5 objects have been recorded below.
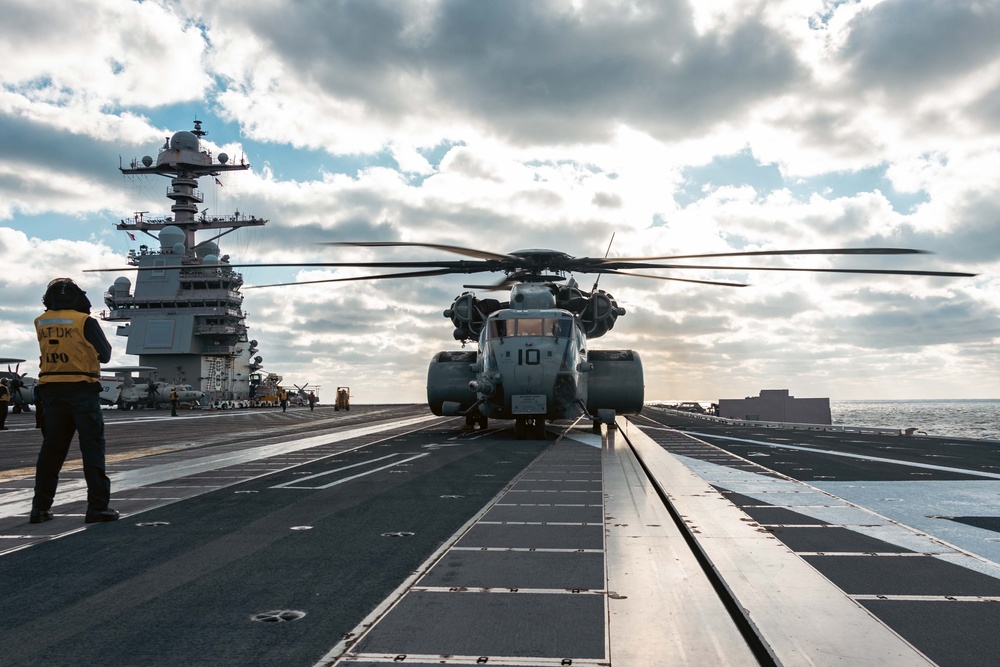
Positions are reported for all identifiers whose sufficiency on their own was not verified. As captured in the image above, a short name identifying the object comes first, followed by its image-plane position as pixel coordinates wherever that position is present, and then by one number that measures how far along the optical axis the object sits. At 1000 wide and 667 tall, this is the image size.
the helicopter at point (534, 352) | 20.75
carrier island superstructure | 69.69
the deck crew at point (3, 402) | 30.62
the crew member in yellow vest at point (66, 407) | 7.81
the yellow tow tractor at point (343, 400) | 72.06
